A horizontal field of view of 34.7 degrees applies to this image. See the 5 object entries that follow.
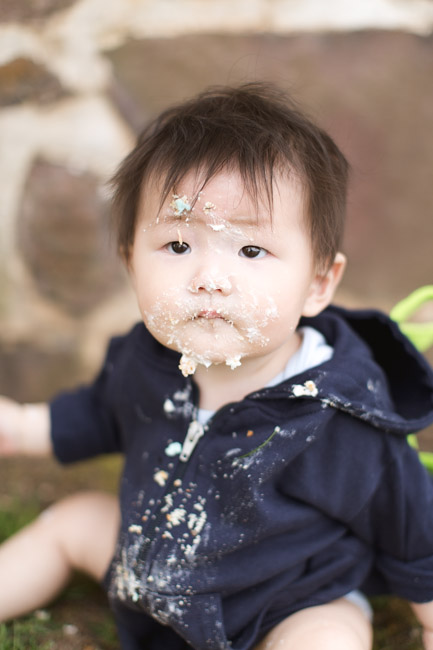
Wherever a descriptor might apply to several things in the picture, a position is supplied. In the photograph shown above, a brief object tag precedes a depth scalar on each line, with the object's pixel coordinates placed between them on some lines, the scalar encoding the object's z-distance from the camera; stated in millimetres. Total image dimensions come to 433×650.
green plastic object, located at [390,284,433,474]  1207
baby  950
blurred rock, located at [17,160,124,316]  1548
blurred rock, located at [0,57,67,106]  1491
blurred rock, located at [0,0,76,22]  1453
